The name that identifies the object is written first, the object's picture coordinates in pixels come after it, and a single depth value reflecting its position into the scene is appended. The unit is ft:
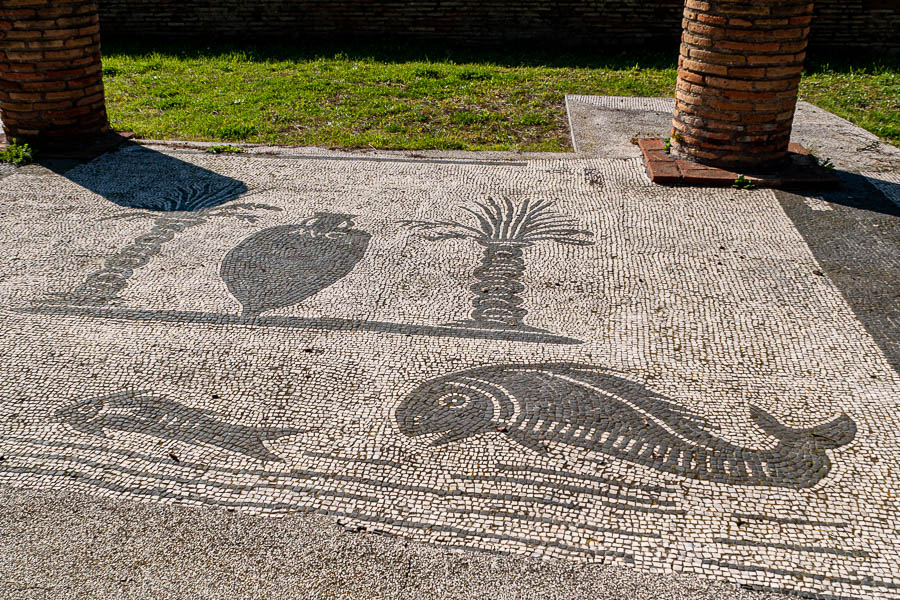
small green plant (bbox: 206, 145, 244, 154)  19.75
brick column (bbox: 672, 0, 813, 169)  16.25
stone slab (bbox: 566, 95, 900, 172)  19.34
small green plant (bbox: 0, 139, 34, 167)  18.55
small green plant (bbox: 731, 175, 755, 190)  17.03
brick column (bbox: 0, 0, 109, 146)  18.04
